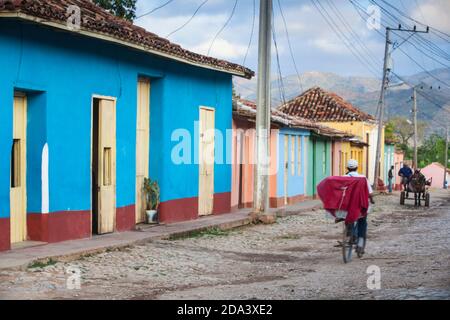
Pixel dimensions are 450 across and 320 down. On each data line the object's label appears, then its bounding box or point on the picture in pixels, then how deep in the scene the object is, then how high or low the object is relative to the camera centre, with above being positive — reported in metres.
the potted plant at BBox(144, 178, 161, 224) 17.00 -0.69
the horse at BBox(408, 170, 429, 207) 29.03 -0.68
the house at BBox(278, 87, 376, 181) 46.25 +2.88
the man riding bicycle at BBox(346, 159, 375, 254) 12.89 -1.03
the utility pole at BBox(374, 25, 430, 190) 41.22 +4.35
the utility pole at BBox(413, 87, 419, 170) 56.41 +2.46
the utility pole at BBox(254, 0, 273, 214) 19.31 +1.75
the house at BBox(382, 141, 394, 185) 60.17 +0.54
